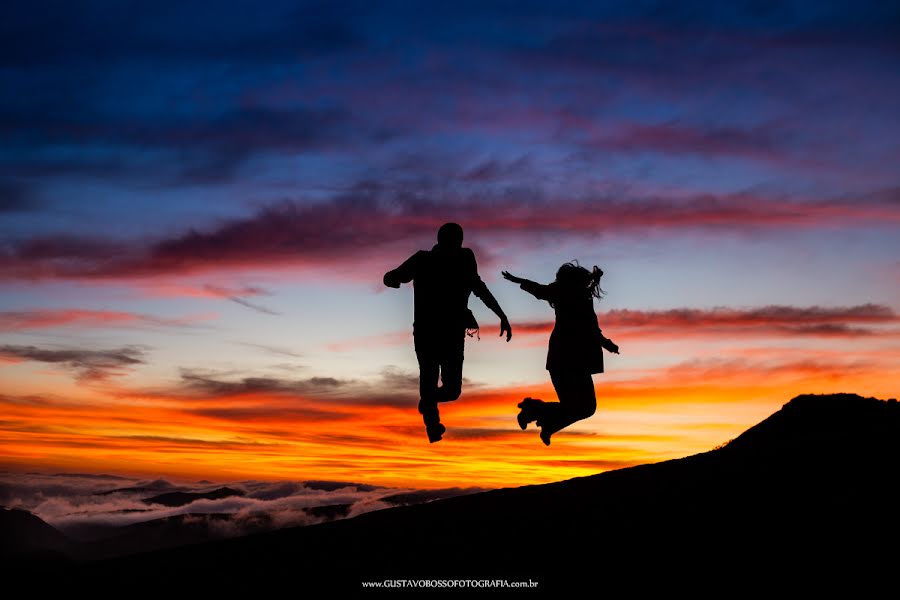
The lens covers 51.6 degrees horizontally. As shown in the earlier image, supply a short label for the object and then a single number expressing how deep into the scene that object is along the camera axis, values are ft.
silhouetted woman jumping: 39.78
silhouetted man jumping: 40.75
